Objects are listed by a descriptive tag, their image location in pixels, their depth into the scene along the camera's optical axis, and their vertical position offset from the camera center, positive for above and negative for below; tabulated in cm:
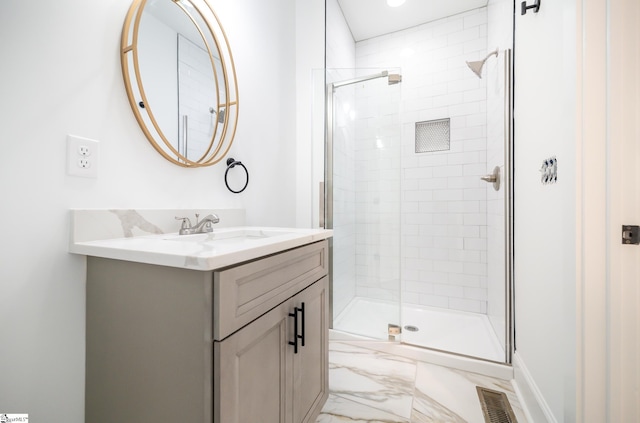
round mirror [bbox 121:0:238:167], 100 +58
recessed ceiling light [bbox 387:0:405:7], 224 +177
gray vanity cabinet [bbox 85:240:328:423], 63 -35
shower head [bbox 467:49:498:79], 204 +113
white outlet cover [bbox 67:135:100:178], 82 +18
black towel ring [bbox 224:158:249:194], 144 +26
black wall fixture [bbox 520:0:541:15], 118 +92
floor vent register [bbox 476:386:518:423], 123 -92
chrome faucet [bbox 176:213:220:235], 110 -5
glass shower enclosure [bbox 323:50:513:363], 188 -2
